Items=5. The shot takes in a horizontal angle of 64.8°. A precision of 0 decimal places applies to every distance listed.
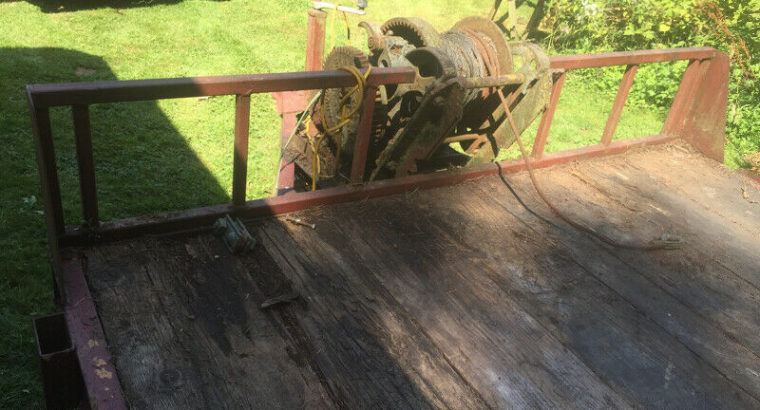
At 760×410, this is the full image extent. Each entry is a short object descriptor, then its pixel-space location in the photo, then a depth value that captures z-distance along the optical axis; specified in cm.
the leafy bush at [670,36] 920
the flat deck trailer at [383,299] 252
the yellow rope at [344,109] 333
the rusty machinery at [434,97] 401
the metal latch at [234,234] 317
